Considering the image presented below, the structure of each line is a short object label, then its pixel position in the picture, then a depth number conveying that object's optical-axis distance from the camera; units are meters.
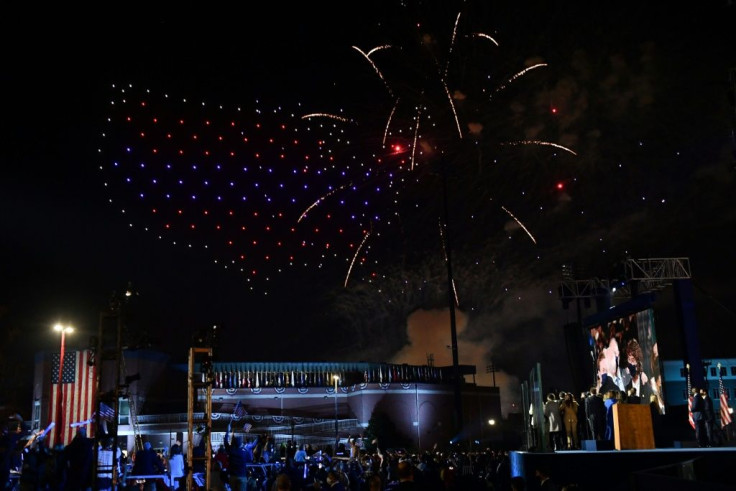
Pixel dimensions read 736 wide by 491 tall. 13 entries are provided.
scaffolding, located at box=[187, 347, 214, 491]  14.12
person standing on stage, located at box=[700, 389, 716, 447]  19.69
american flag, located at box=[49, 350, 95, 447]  31.94
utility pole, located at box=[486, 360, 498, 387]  76.00
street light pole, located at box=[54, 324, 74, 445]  23.88
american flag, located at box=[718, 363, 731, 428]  24.60
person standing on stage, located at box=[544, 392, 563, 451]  20.89
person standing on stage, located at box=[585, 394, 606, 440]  20.20
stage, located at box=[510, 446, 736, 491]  13.16
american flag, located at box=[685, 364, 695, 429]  20.27
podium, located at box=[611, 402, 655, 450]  17.67
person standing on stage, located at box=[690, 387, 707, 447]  19.55
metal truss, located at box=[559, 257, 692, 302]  27.95
